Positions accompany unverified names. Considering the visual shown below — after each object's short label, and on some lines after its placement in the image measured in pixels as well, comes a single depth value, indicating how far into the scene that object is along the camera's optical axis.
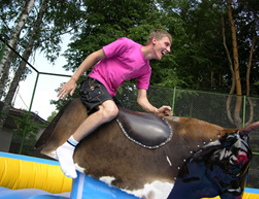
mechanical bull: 1.44
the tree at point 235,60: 9.69
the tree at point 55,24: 11.65
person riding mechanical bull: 1.55
